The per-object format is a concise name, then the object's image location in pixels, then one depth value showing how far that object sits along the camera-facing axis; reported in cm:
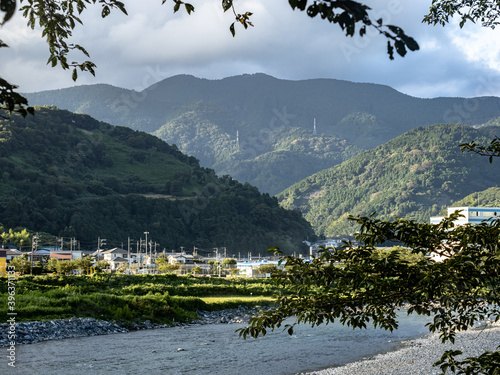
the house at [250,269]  10076
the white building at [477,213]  8794
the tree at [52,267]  6081
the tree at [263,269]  9362
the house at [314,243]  14840
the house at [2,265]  5151
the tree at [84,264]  6439
